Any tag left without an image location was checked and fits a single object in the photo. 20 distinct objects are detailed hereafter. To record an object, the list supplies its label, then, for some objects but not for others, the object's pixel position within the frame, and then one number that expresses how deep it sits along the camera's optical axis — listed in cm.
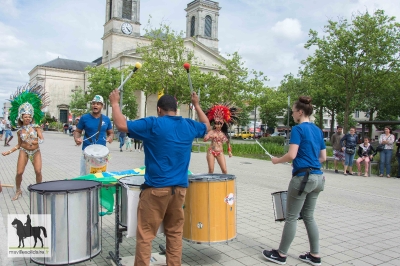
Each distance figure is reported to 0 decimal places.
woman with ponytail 429
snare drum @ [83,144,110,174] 593
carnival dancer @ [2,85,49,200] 736
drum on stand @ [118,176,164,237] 391
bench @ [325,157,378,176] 1451
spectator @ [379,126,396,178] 1305
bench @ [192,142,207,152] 2198
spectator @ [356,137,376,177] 1348
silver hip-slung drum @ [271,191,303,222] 473
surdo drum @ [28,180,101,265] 357
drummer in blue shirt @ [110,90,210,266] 360
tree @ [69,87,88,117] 5351
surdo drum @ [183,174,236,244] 414
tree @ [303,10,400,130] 2172
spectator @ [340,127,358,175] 1332
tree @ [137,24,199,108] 3356
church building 6794
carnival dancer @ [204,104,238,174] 966
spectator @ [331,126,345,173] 1409
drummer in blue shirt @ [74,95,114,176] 638
